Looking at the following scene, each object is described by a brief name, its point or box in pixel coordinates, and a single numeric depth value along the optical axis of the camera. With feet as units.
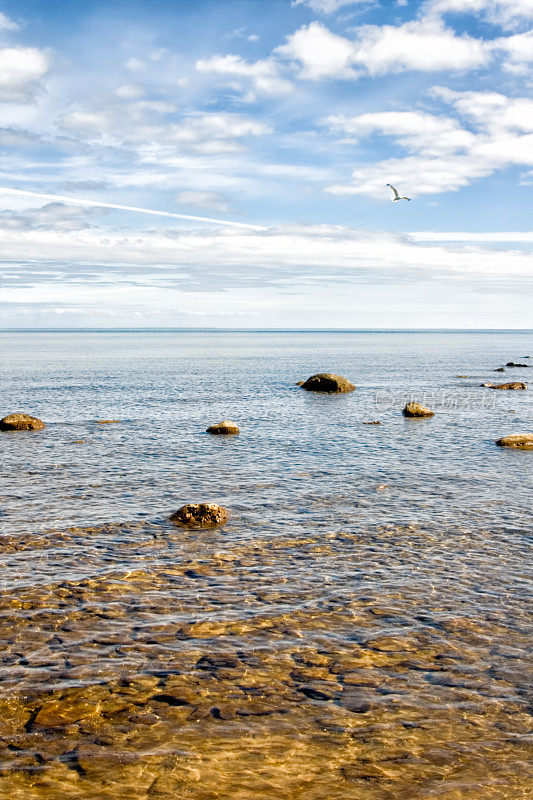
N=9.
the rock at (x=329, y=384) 186.60
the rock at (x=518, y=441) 97.25
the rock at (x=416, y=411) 134.41
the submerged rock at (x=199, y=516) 57.72
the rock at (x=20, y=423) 113.29
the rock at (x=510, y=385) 195.11
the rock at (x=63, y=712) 28.63
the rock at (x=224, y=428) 110.11
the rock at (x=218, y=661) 33.71
